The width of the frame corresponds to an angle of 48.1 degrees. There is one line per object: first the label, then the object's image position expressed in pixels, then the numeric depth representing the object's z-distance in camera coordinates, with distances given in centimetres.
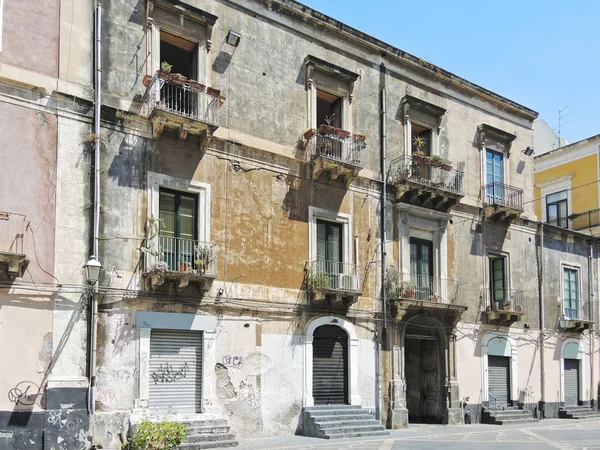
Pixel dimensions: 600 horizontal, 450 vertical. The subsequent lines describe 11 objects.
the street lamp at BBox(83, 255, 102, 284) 1443
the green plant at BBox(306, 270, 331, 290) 1948
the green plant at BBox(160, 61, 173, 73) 1706
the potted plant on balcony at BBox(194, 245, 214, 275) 1695
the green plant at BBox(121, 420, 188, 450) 1267
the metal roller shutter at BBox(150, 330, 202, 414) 1644
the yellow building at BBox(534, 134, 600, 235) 3331
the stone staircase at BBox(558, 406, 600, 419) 2638
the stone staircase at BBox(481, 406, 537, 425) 2336
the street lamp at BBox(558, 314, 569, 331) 2742
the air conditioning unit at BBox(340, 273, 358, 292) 2006
